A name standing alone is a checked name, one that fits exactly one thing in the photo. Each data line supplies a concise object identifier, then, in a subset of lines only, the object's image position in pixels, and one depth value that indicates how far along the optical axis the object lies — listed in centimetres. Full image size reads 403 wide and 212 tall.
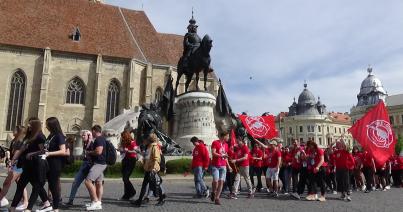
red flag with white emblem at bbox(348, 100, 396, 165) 1059
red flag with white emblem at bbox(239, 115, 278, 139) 1678
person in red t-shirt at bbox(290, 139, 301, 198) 947
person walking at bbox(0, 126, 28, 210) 592
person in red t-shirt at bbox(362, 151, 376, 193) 1182
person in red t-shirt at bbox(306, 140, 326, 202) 858
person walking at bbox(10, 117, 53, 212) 538
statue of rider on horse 1692
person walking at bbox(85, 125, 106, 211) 629
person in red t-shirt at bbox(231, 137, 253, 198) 880
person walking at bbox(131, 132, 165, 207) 700
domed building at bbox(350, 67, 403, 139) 6209
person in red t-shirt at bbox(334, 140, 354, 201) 904
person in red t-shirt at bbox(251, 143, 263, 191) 1073
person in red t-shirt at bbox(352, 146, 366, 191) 1165
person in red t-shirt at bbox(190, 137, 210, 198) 829
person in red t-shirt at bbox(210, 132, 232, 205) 767
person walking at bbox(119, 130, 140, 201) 768
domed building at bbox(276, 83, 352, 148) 7594
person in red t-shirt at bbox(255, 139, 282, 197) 943
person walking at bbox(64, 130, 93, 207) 675
